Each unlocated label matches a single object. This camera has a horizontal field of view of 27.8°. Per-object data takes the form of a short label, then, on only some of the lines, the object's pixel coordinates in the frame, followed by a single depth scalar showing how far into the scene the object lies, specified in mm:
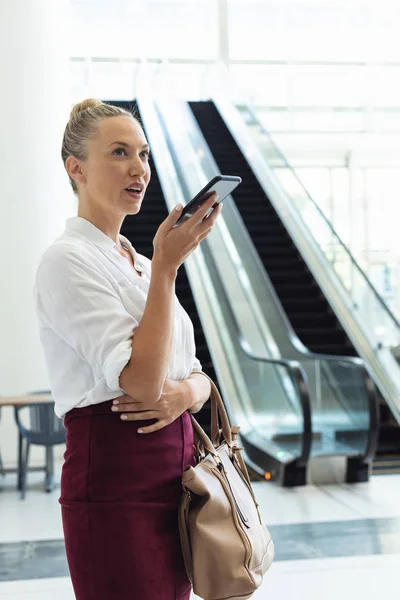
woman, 1587
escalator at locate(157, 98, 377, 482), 7238
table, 7234
